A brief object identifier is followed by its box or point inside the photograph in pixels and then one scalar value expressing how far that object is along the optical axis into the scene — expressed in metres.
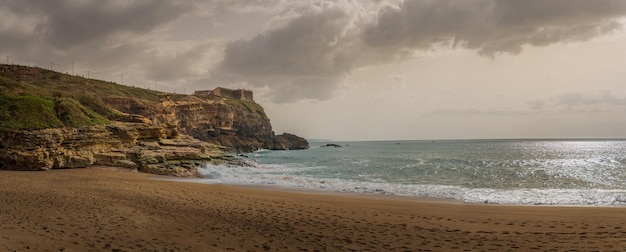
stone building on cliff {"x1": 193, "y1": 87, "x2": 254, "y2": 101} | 153.50
